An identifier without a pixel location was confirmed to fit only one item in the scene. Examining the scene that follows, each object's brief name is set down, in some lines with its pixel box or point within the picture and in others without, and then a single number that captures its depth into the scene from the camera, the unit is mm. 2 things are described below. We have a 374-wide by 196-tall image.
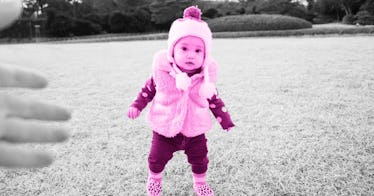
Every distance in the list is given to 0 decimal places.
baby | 1648
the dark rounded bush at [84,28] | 20672
